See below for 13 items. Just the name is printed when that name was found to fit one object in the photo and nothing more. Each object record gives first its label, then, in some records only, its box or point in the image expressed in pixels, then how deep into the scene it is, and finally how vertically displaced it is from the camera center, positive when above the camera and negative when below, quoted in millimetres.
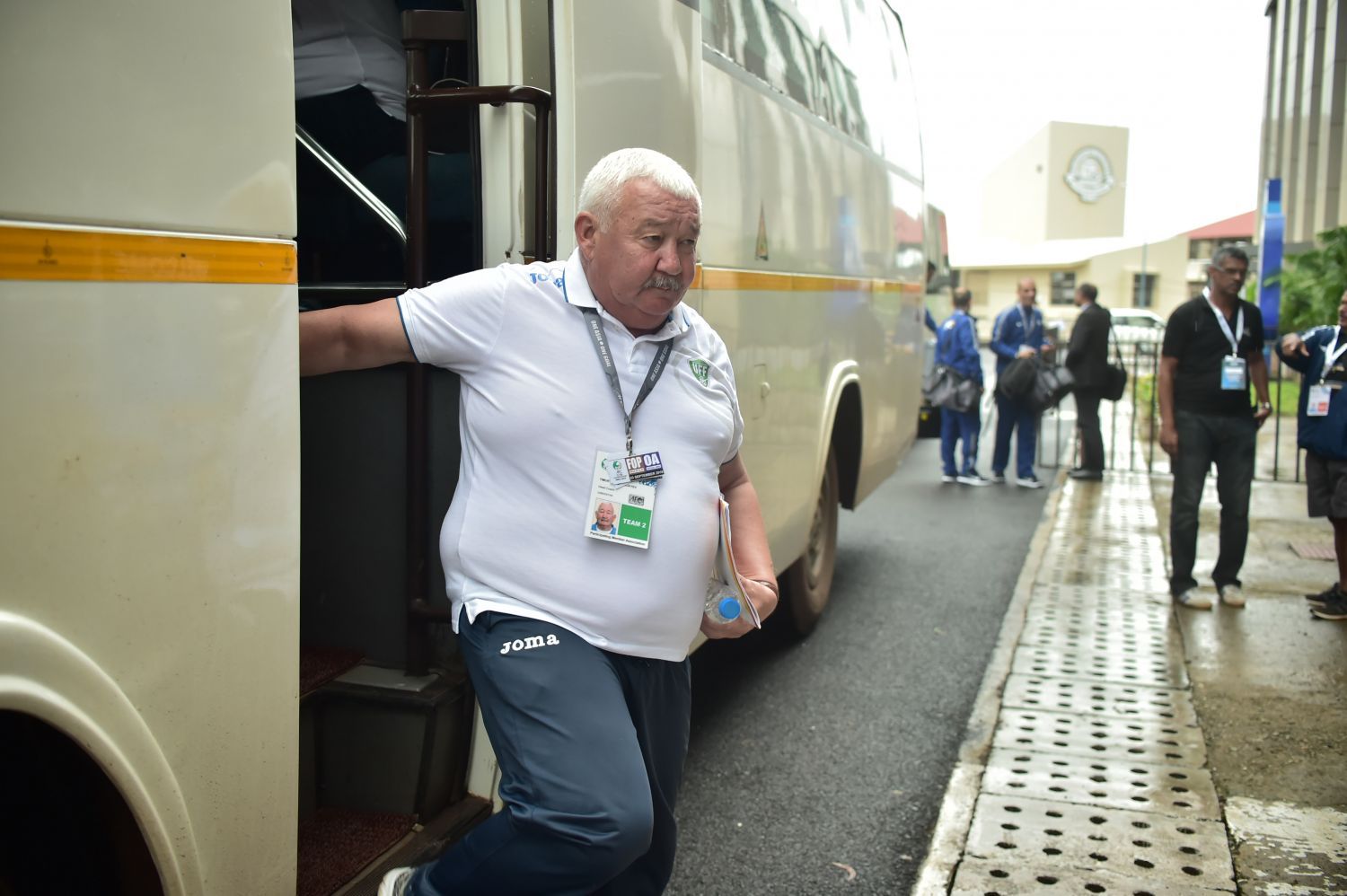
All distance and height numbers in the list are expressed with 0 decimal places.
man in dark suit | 11656 -397
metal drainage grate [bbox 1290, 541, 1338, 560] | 8250 -1564
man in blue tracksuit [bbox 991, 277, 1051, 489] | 11930 -491
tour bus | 1793 -199
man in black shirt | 6703 -465
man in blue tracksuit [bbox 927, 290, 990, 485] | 11898 -544
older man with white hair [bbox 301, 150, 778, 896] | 2463 -375
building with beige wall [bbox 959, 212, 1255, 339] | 68312 +2417
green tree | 18047 +489
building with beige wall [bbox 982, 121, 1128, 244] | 85812 +8876
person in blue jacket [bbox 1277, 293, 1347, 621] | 6438 -587
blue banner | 16469 +859
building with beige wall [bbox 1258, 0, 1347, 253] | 26188 +4721
